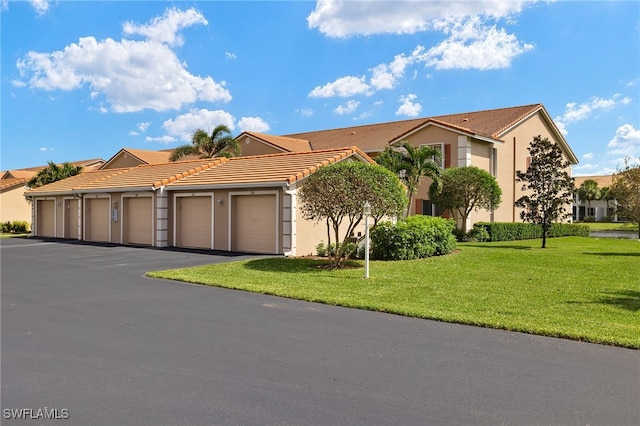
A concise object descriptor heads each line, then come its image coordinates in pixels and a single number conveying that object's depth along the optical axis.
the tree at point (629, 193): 21.55
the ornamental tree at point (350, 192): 13.92
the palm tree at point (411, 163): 23.86
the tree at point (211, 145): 33.22
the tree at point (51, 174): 38.41
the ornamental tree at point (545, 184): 22.88
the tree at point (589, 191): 68.28
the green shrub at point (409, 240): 16.42
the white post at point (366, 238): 12.52
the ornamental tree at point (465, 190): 24.95
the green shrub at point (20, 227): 38.62
